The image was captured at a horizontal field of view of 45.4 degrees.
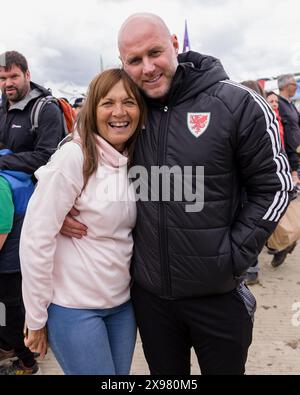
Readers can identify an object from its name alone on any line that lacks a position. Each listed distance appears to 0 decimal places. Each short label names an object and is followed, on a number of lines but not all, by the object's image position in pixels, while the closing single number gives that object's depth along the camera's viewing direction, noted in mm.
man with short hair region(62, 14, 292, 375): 1440
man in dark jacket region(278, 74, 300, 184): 4344
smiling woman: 1466
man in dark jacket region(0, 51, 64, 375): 2344
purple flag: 9867
